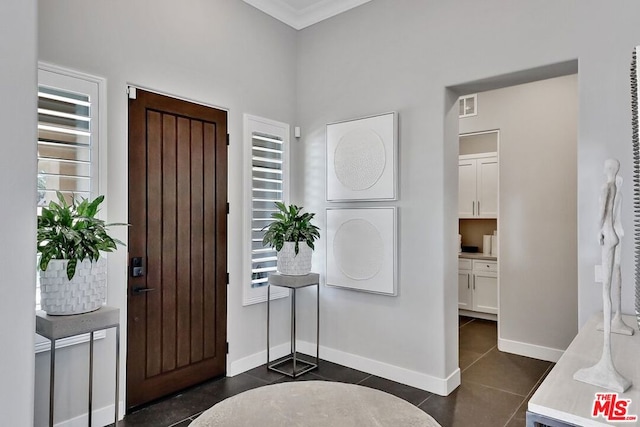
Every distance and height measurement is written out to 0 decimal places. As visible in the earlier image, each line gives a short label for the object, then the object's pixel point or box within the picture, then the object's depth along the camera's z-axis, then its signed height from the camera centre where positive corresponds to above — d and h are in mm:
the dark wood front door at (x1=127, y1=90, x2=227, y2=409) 3064 -233
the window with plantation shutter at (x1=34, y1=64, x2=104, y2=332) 2562 +558
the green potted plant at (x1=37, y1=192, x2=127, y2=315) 2217 -235
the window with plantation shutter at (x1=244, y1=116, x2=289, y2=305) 3877 +322
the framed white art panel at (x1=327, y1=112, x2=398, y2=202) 3662 +581
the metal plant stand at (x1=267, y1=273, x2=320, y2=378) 3719 -920
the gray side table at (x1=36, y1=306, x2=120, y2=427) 2178 -612
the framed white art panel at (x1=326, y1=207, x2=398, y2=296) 3664 -295
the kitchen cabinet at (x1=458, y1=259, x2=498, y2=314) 5539 -948
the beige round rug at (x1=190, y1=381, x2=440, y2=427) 1373 -709
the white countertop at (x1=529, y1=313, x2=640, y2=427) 1229 -580
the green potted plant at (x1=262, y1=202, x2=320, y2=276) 3770 -210
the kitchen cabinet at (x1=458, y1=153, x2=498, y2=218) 5605 +490
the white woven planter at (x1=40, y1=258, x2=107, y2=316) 2215 -404
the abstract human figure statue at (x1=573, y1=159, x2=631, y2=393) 1381 -211
